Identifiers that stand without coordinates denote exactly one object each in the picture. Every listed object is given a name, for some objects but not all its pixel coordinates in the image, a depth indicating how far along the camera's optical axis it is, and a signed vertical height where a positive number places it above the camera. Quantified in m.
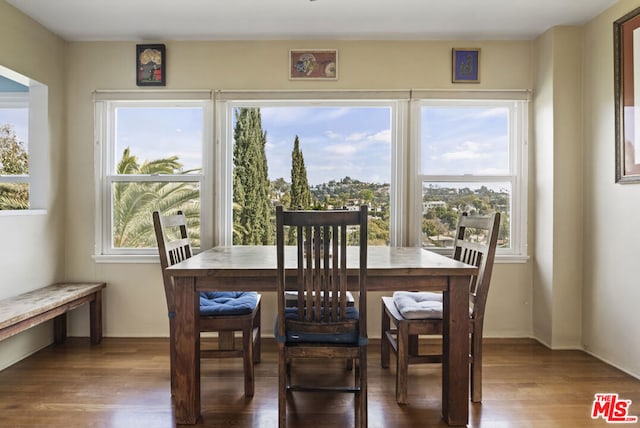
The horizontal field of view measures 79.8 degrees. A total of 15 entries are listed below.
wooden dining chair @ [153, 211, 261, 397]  2.07 -0.58
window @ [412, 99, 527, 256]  3.19 +0.37
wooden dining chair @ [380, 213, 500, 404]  2.06 -0.61
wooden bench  2.20 -0.61
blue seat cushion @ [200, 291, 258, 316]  2.13 -0.55
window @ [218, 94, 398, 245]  3.20 +0.41
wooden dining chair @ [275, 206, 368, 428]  1.64 -0.47
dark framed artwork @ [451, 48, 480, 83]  3.08 +1.18
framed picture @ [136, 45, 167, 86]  3.08 +1.18
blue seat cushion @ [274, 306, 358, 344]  1.73 -0.57
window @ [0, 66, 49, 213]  2.90 +0.41
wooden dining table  1.84 -0.44
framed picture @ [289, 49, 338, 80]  3.09 +1.19
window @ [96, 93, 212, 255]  3.16 +0.34
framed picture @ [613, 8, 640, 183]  2.39 +0.73
